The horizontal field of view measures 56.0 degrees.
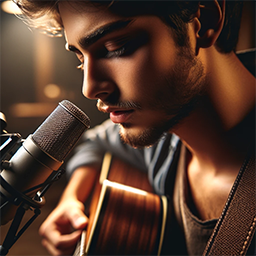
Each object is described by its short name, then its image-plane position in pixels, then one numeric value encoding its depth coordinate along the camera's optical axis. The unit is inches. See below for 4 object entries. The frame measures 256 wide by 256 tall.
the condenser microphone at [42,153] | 18.8
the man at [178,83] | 23.9
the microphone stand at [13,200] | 18.3
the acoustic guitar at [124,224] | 31.6
